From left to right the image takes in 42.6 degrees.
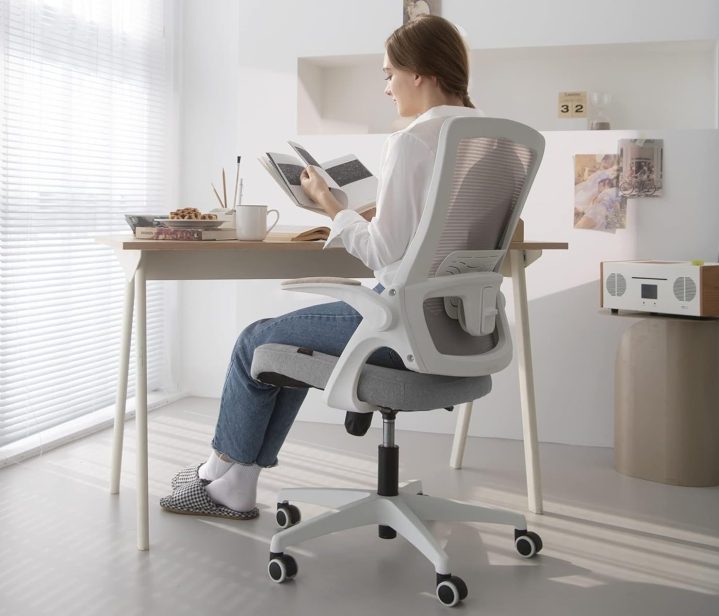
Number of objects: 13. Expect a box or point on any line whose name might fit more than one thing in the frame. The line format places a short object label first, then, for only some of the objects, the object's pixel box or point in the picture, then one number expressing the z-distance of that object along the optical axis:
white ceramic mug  2.31
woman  1.92
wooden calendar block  3.72
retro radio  2.89
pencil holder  2.44
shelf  3.61
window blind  3.21
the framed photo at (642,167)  3.40
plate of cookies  2.24
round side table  2.95
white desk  2.23
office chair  1.88
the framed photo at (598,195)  3.45
